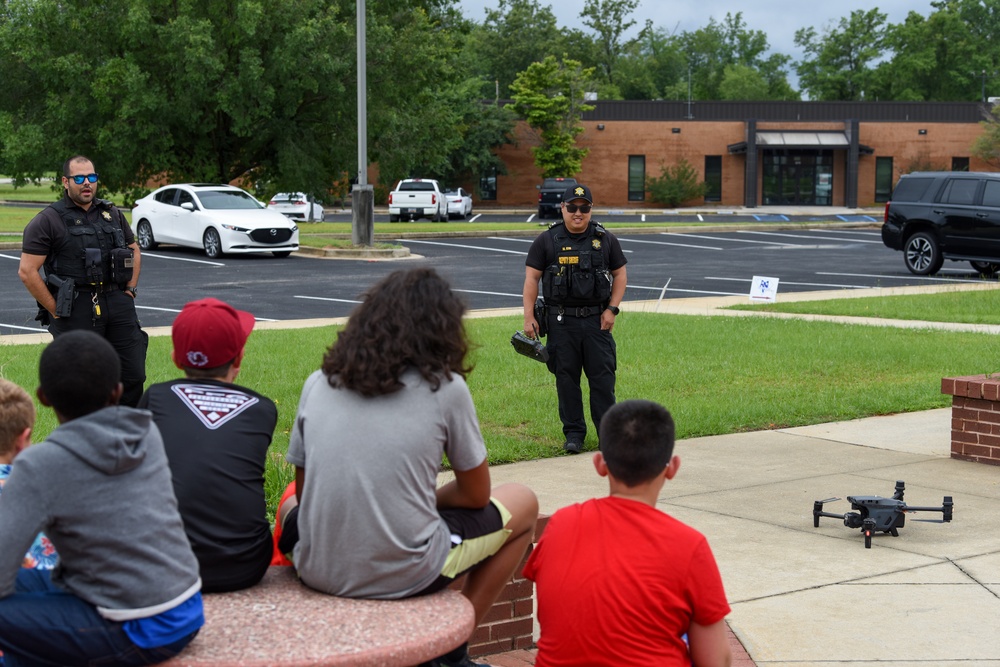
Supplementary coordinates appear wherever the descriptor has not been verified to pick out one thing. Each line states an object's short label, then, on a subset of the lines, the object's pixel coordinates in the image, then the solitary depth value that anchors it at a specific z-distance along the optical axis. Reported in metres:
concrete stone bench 3.35
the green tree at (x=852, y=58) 97.16
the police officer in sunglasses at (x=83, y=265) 7.88
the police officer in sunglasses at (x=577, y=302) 8.34
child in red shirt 3.32
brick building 60.31
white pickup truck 45.81
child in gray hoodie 3.16
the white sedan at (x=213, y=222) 26.77
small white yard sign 17.25
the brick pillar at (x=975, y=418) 8.31
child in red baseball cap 3.82
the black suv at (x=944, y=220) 22.33
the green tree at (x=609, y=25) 116.44
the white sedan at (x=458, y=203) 48.81
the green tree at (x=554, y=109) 57.53
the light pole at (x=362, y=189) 27.47
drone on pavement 6.40
